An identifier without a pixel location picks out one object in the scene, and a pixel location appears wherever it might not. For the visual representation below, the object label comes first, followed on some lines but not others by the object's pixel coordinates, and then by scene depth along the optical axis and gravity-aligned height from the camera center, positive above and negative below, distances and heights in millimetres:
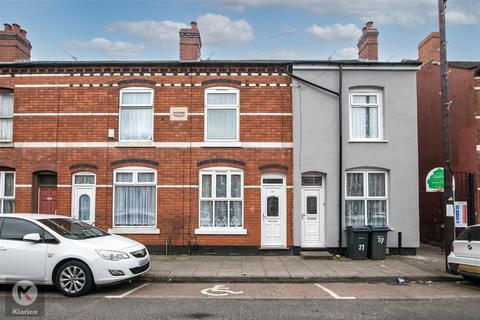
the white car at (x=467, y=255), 9828 -1467
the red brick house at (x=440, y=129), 15203 +2374
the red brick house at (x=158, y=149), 14469 +1382
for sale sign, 13653 -669
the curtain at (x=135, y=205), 14641 -488
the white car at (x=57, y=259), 8938 -1404
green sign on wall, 12612 +333
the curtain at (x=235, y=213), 14531 -736
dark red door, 14969 -337
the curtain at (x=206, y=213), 14555 -756
